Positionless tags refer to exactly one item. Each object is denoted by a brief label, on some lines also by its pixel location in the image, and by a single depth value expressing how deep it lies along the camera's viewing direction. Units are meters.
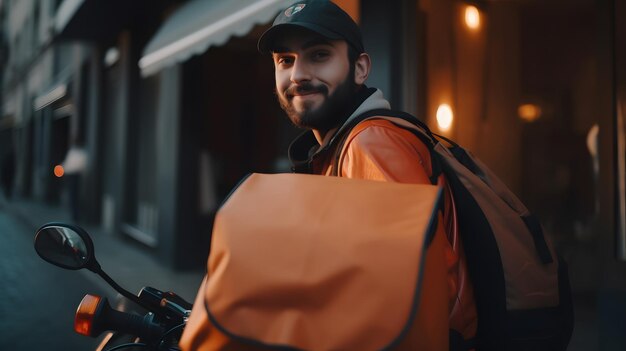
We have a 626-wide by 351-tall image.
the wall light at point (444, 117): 4.25
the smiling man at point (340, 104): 1.12
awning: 4.03
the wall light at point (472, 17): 4.45
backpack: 1.16
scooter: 1.34
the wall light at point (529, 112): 5.61
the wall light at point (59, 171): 14.35
